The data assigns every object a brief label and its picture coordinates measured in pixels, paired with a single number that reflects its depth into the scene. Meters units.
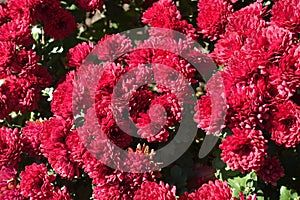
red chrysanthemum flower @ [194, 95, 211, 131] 1.39
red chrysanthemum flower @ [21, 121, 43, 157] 1.51
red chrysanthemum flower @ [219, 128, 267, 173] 1.35
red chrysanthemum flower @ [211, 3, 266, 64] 1.42
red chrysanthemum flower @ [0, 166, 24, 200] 1.49
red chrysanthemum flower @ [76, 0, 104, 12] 1.62
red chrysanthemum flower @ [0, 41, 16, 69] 1.50
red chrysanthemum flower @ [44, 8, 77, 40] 1.58
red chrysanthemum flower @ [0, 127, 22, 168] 1.48
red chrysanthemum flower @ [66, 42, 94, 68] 1.49
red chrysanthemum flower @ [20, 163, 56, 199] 1.45
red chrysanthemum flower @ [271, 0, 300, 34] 1.42
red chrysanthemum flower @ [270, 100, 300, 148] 1.36
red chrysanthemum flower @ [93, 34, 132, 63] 1.47
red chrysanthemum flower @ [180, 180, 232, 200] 1.38
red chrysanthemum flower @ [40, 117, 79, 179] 1.43
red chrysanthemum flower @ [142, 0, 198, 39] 1.48
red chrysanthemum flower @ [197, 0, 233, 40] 1.48
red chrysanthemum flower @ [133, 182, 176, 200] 1.38
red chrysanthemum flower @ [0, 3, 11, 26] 1.60
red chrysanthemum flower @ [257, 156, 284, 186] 1.39
